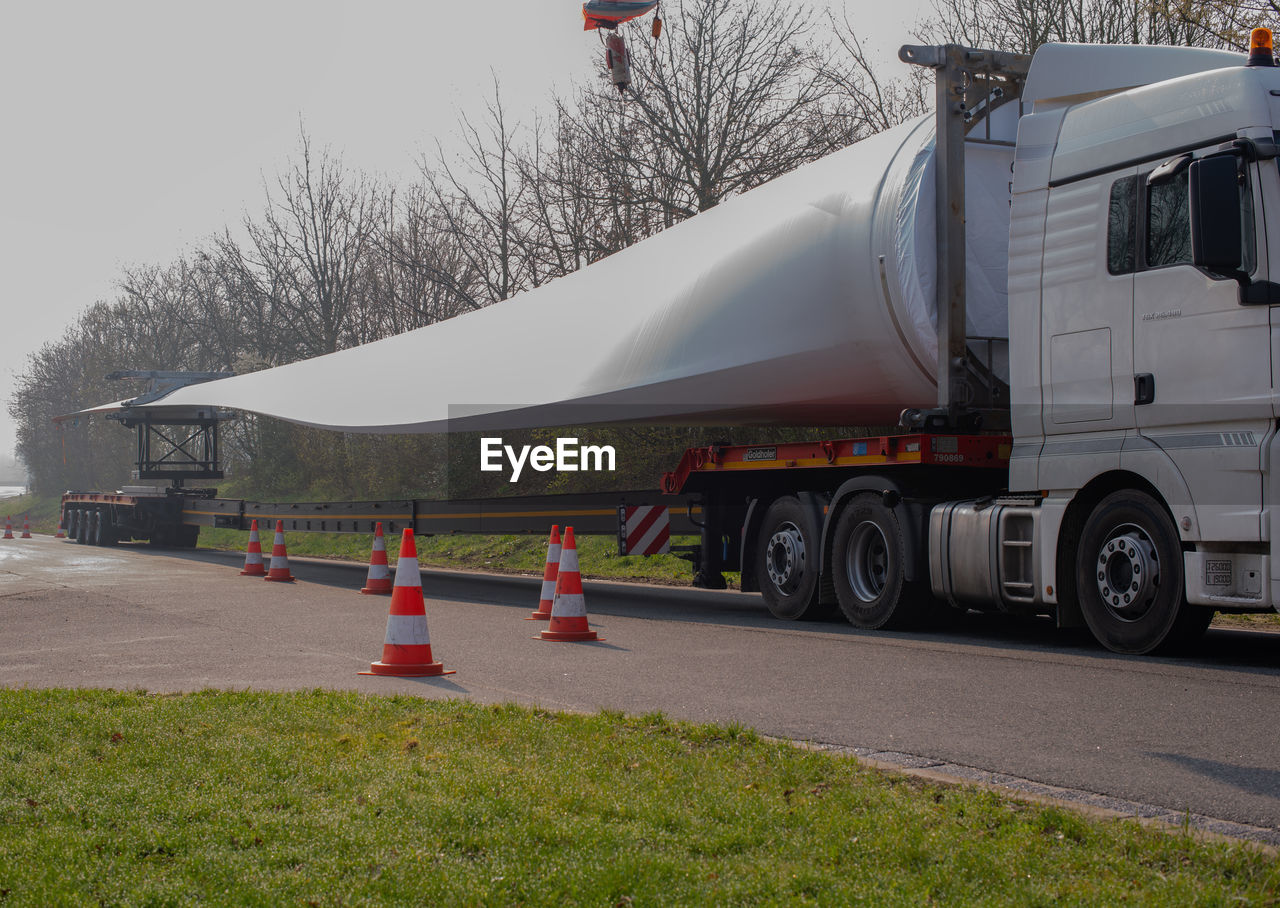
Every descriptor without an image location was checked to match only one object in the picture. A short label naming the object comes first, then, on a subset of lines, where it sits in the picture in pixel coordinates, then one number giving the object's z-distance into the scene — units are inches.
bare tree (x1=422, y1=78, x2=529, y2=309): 1209.4
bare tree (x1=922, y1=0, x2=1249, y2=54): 732.6
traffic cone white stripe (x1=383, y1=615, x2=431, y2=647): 326.0
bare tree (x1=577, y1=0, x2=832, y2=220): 948.6
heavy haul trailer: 541.3
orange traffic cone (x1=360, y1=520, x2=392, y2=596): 535.8
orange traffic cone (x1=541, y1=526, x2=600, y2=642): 393.4
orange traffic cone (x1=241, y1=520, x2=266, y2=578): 738.2
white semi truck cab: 295.7
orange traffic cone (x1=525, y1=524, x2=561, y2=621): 449.4
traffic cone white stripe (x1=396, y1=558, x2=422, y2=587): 336.2
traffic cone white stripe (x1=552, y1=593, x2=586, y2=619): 394.0
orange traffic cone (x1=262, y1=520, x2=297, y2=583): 693.9
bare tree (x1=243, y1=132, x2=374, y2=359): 1689.2
